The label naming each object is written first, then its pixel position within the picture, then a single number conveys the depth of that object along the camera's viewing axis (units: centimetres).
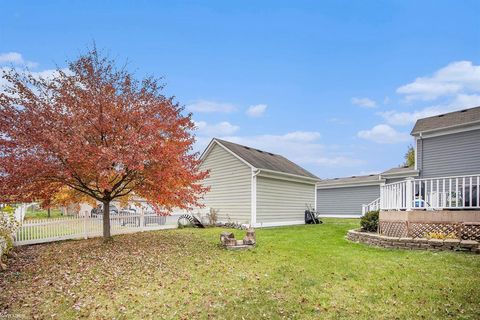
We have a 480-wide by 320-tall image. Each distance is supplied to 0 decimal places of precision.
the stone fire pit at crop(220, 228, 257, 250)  1025
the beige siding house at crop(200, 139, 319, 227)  1764
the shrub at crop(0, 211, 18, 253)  946
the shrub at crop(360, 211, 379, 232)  1224
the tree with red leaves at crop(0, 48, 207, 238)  935
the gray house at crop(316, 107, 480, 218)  1488
